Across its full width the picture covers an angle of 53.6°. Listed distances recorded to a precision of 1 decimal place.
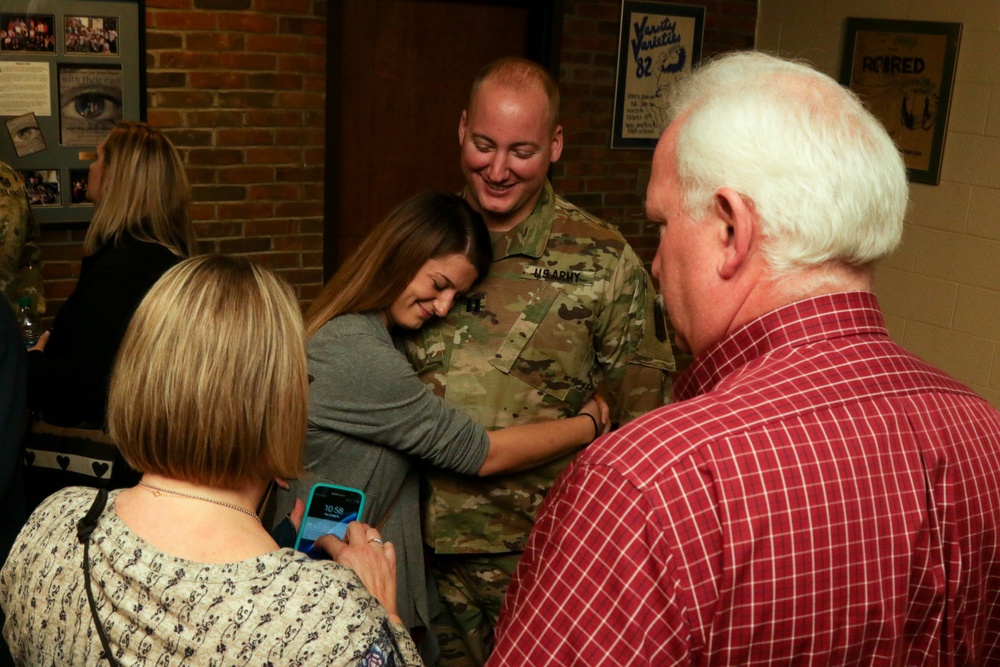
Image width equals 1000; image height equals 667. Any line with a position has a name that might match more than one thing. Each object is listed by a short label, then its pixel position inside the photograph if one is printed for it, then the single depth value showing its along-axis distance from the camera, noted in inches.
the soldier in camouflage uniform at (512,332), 94.9
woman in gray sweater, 84.7
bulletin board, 145.6
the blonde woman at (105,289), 110.3
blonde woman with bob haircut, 49.9
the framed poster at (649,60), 198.2
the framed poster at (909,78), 173.8
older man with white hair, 39.6
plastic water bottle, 134.3
